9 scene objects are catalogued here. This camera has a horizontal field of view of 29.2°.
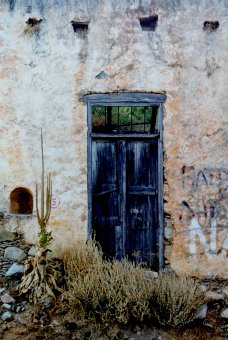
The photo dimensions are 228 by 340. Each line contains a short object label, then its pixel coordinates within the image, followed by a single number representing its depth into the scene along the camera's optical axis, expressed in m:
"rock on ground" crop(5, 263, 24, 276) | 5.94
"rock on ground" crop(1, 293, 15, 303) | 5.49
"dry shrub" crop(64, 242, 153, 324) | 5.08
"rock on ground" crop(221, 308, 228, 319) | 5.40
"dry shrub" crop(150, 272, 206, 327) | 5.10
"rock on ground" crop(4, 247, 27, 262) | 6.10
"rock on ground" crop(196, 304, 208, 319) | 5.30
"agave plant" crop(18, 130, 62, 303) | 5.55
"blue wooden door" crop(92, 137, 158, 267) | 6.25
